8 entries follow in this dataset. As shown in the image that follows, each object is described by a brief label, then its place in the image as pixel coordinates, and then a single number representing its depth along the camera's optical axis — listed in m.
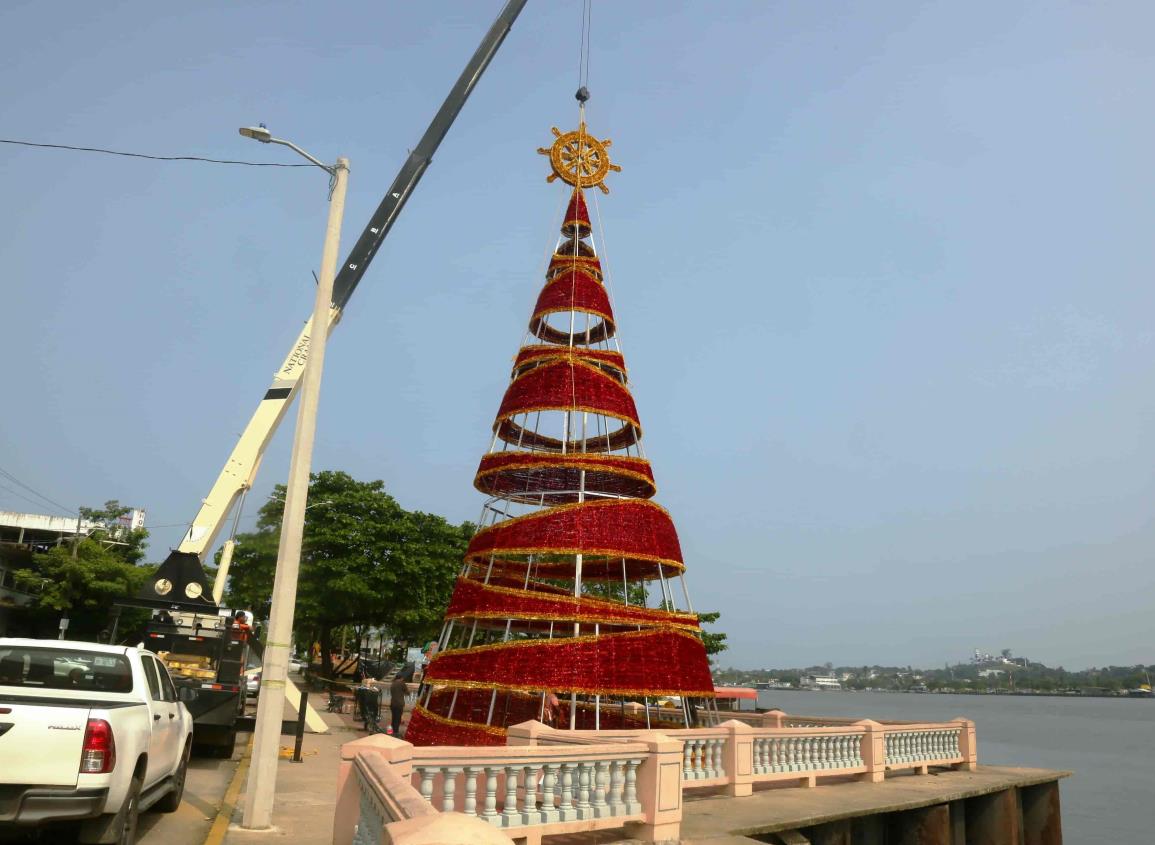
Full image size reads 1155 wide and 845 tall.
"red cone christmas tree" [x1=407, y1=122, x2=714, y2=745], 16.34
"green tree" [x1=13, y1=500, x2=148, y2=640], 46.81
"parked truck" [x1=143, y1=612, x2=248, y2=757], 16.28
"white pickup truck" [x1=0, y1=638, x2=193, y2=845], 7.12
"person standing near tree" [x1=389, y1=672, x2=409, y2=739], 21.69
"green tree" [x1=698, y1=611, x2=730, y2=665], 50.54
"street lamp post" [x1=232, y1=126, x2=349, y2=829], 10.34
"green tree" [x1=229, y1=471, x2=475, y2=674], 40.94
